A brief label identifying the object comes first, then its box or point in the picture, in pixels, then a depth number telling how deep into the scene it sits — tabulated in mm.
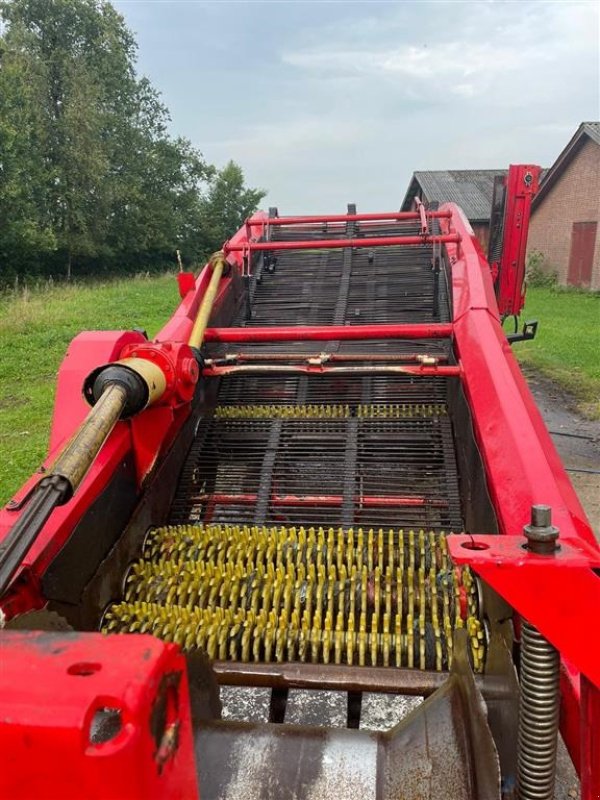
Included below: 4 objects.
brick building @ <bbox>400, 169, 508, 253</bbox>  27625
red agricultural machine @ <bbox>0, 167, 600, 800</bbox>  909
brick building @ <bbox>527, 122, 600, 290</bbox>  20641
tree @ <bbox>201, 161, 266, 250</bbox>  39406
